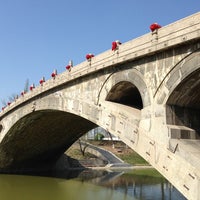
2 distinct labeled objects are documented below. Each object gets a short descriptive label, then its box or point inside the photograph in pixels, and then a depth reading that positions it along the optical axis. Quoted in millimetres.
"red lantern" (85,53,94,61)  15062
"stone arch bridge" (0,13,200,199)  8625
